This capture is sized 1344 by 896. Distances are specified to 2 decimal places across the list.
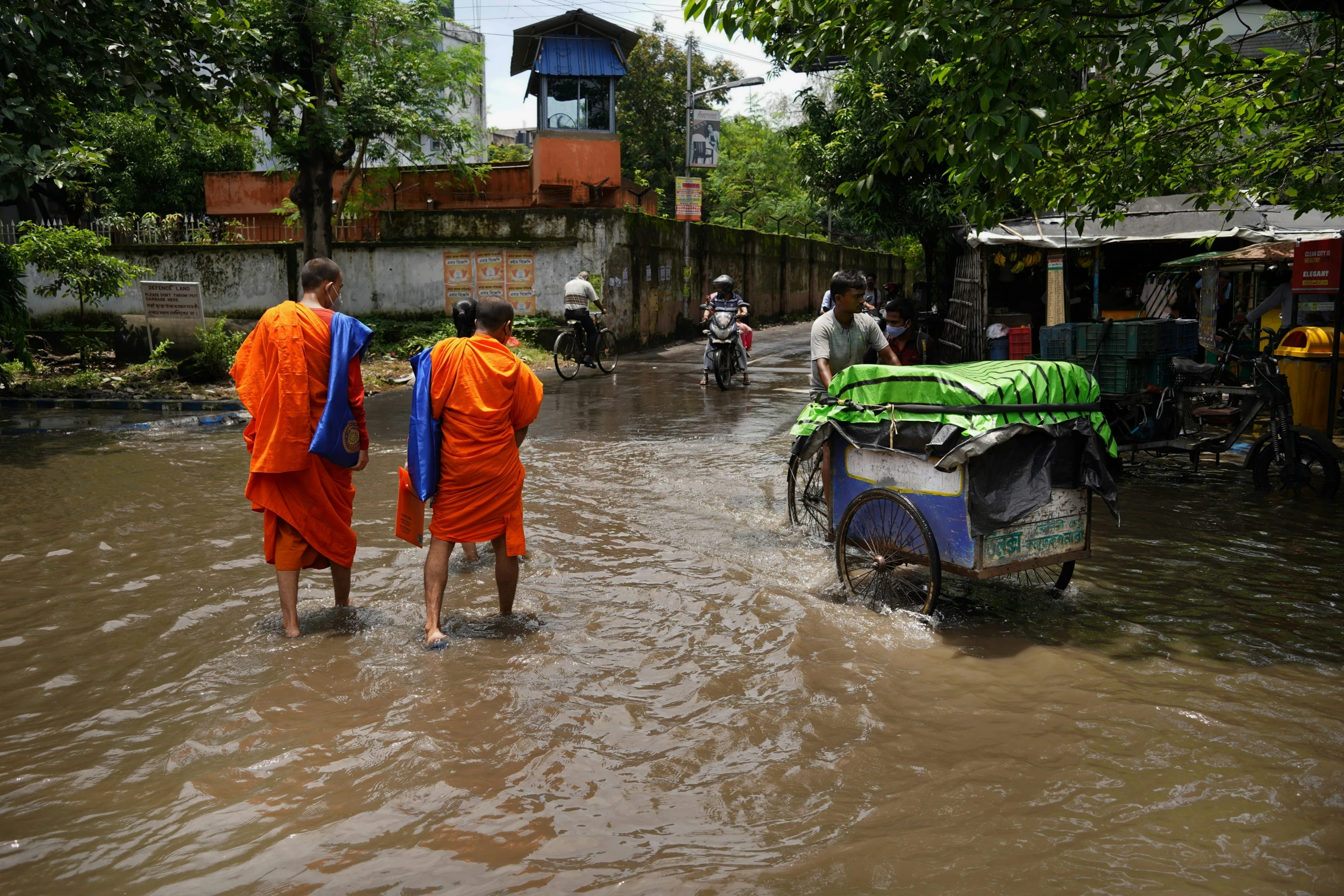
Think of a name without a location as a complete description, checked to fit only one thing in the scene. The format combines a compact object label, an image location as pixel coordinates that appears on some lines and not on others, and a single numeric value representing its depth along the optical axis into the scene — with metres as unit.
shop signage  8.79
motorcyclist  15.00
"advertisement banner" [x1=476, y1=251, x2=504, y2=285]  20.95
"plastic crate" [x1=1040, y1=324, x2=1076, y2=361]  8.96
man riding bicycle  16.58
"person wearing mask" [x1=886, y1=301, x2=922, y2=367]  11.82
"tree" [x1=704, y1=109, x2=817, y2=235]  44.25
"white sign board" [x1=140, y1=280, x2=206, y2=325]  16.25
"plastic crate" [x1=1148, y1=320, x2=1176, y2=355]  8.66
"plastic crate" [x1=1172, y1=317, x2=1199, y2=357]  8.85
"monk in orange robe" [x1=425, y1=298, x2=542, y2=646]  4.69
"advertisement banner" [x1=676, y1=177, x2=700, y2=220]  24.09
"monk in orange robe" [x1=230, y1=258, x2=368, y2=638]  4.65
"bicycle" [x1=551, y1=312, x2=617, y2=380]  16.72
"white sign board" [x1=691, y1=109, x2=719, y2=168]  24.84
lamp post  25.02
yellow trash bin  8.93
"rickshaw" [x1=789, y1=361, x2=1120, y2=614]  4.55
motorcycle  15.09
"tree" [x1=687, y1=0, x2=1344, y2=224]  5.23
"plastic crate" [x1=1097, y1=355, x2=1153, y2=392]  8.74
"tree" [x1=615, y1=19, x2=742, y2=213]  37.91
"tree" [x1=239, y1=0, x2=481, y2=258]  17.11
